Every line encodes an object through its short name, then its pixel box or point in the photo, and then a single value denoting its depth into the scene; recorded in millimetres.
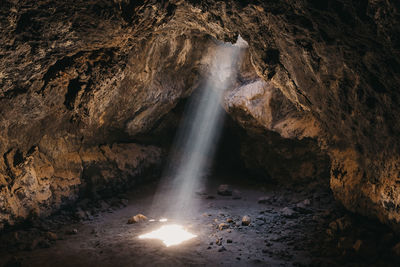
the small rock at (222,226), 5077
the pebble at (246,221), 5234
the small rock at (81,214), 5805
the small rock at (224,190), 7875
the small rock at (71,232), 5025
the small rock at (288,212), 5534
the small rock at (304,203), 6021
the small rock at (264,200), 6951
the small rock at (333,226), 4332
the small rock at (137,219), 5656
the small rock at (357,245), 3549
